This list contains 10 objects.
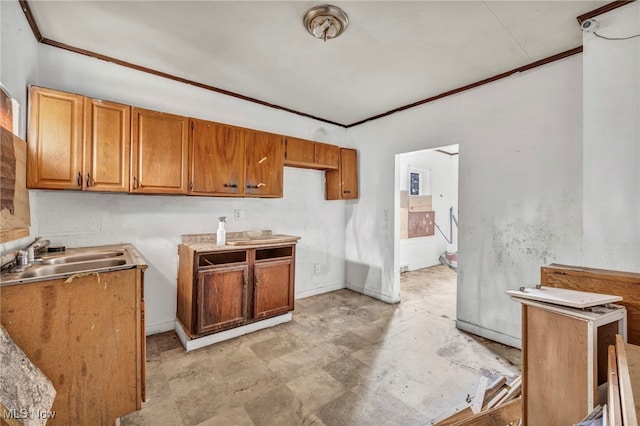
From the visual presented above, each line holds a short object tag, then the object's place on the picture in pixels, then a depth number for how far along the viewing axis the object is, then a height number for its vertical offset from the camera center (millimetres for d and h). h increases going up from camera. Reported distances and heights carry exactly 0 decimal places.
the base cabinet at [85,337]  1290 -662
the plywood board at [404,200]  5504 +280
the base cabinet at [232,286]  2490 -744
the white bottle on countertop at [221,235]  2818 -235
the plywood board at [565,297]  1096 -359
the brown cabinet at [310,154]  3363 +784
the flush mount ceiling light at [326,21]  1842 +1377
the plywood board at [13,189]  1451 +134
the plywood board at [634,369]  719 -490
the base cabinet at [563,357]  1048 -601
